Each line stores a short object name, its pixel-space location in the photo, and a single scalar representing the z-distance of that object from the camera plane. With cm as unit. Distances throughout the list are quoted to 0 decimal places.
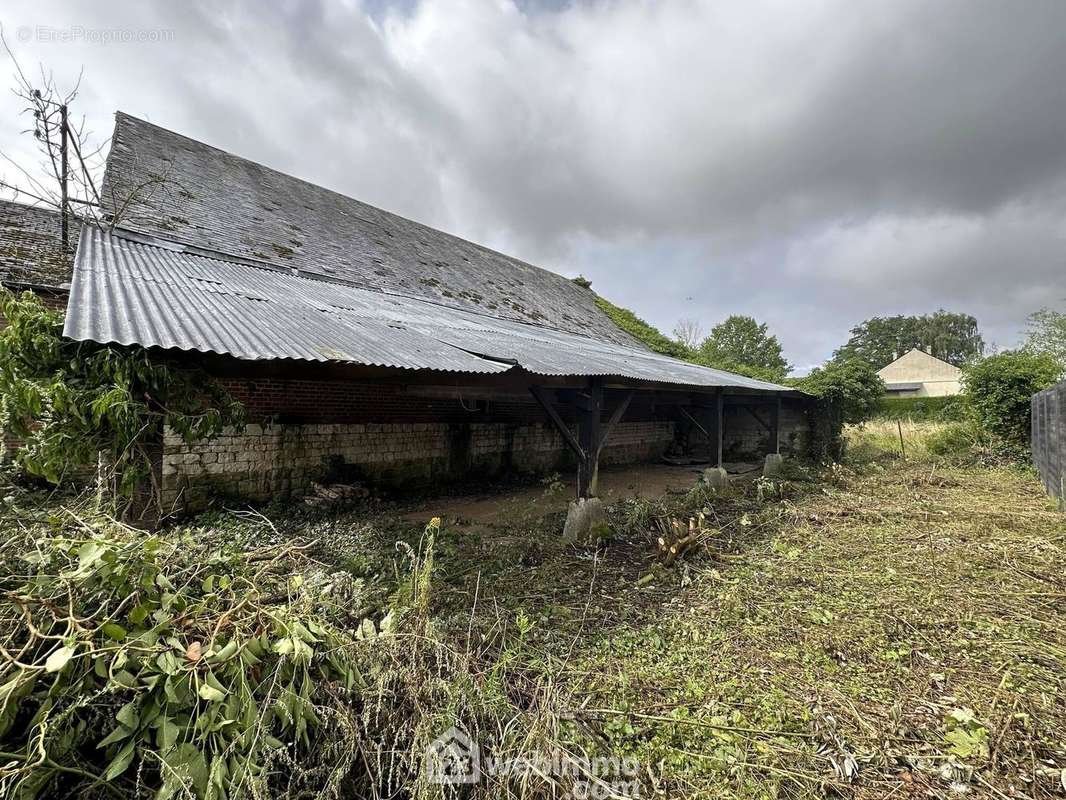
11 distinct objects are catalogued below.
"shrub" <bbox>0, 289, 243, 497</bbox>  256
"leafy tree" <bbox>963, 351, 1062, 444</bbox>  1004
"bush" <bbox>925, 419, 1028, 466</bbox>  1019
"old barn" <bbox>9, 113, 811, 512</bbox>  367
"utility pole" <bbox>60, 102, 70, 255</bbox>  729
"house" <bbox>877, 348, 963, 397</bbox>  3647
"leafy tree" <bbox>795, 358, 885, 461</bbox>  1177
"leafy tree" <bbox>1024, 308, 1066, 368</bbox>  1833
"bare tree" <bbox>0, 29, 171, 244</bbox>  676
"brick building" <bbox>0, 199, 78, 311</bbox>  631
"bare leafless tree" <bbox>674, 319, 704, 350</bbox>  4049
